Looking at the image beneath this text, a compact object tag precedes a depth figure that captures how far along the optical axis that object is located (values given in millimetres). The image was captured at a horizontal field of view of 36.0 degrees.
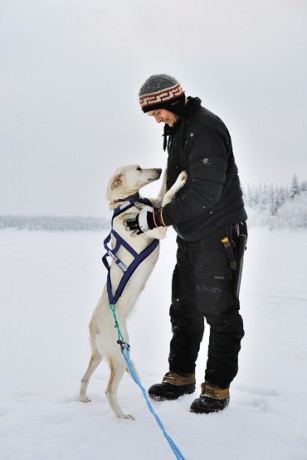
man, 3295
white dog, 3467
